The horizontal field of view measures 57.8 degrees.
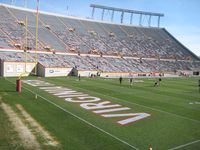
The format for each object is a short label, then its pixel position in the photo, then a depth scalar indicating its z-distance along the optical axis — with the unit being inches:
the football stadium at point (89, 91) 324.1
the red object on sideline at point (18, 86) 665.3
